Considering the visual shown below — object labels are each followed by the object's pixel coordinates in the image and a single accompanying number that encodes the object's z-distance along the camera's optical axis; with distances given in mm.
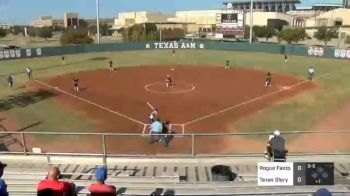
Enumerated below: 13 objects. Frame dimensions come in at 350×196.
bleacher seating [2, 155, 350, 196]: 9258
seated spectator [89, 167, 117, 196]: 6750
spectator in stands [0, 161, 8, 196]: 6486
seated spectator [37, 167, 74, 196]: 6504
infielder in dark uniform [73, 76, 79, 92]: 39159
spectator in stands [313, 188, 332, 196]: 5393
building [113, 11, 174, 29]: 198250
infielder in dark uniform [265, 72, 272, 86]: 41094
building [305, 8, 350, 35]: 127112
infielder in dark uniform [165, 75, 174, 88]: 41462
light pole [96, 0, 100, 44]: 71356
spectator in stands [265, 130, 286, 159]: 12164
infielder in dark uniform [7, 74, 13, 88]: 41038
